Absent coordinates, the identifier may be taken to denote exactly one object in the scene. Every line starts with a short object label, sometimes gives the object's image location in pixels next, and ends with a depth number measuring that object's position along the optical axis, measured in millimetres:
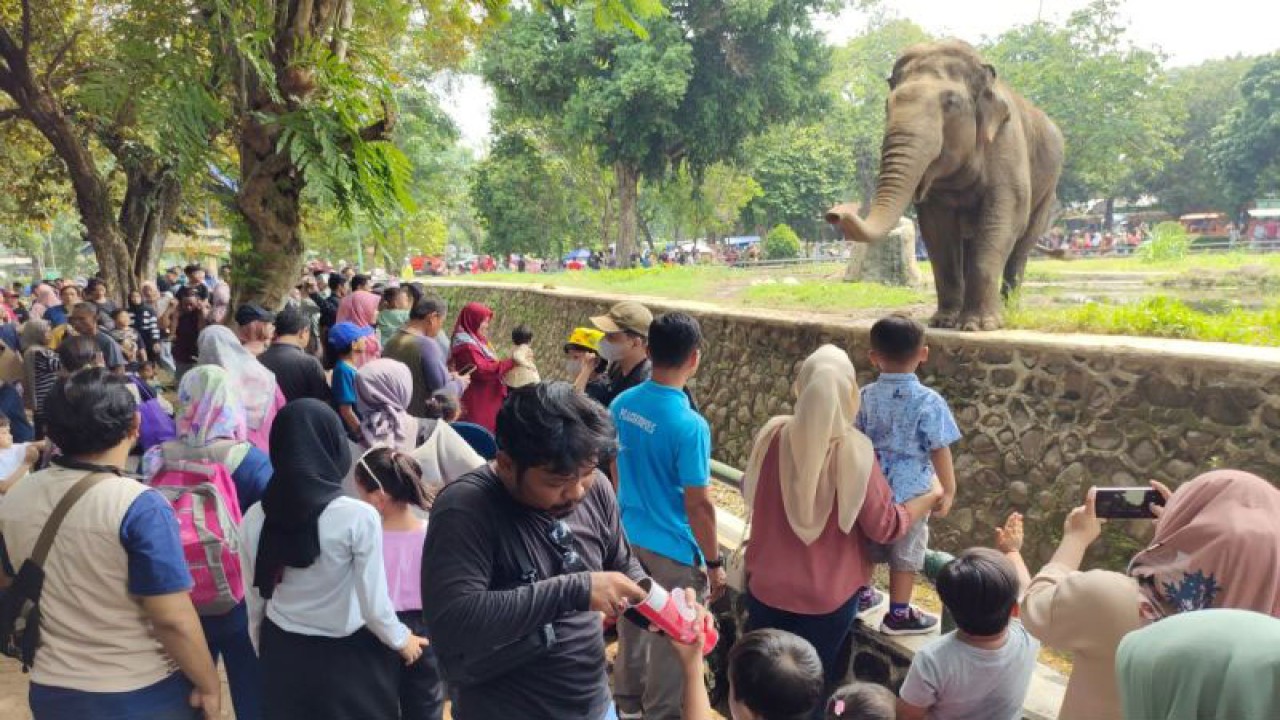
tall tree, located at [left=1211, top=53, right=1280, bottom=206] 29688
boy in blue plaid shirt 3037
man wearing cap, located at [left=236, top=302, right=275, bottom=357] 4996
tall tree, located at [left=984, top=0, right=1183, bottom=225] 27297
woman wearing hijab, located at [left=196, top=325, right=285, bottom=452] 3924
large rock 12935
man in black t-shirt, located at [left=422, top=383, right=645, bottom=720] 1690
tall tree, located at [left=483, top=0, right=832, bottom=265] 19344
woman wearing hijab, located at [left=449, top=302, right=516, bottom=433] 5637
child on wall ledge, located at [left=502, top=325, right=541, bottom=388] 5480
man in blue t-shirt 2932
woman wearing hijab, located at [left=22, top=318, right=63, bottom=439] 5543
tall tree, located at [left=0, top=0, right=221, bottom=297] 5574
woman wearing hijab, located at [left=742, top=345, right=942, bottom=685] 2479
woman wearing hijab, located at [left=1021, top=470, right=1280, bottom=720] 1687
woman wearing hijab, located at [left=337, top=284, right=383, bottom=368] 6527
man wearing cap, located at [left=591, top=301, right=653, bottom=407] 3826
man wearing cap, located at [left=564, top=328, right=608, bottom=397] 4820
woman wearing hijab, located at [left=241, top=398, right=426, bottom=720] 2344
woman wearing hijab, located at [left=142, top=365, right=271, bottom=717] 2779
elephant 6027
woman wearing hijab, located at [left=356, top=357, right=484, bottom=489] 4055
